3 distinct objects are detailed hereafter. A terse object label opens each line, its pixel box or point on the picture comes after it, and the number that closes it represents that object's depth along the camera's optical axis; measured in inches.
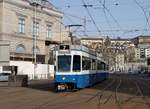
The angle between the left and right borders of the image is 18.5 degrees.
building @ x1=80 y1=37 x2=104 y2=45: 5265.8
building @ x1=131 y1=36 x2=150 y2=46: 6314.0
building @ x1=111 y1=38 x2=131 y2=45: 5172.7
